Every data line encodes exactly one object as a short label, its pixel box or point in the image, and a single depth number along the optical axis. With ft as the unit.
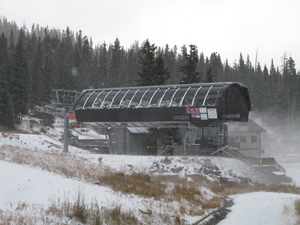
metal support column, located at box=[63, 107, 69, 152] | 97.60
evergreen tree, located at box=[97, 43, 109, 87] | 332.31
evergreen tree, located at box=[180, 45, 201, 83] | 156.56
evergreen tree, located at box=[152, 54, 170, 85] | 155.22
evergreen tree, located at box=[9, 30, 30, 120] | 193.14
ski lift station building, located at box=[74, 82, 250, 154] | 97.55
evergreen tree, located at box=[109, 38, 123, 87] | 309.83
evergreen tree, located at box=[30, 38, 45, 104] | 227.40
